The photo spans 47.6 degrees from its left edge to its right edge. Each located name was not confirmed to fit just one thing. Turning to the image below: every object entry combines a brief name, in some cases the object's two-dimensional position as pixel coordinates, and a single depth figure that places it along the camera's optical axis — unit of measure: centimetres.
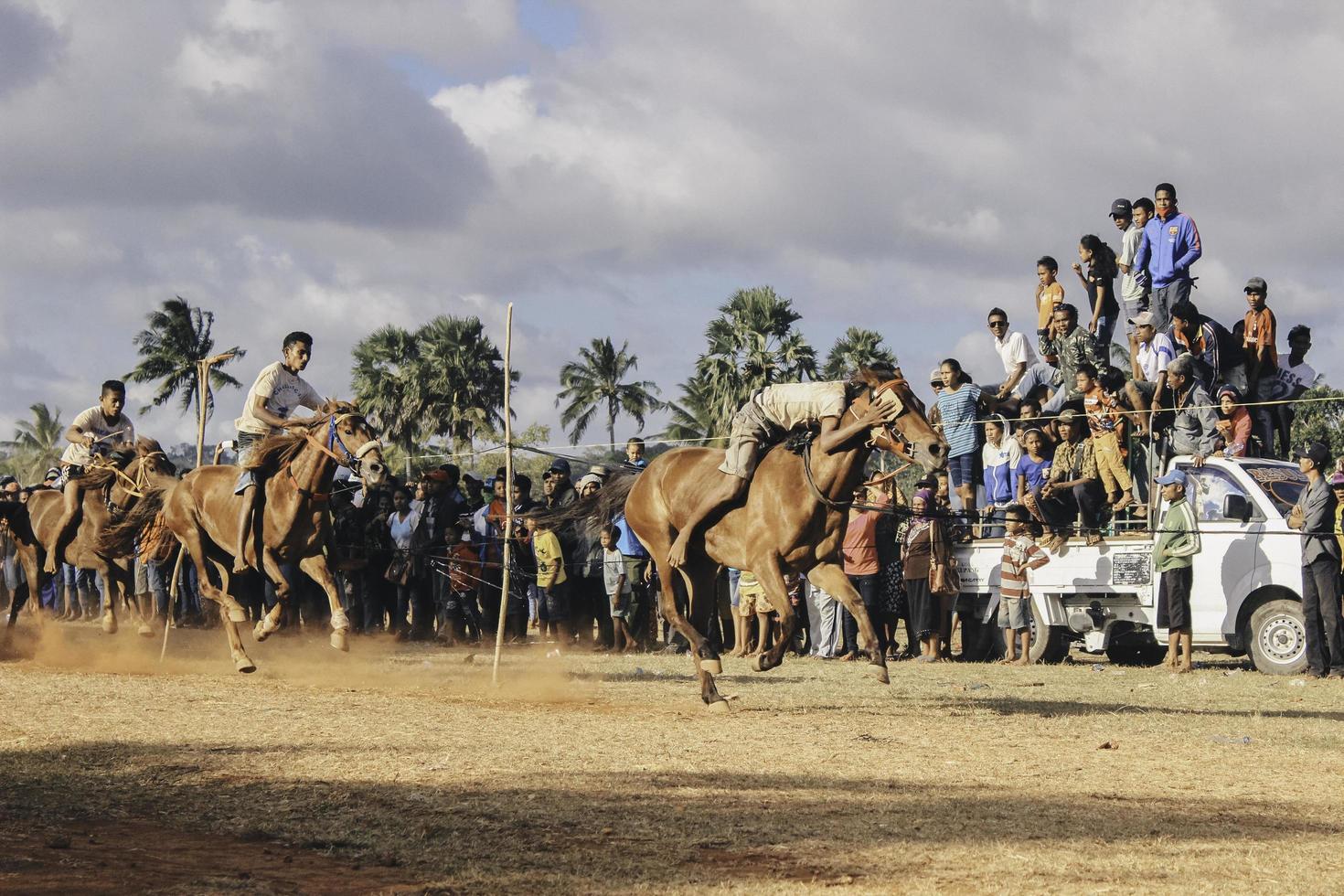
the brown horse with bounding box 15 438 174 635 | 1812
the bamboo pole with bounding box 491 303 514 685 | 1396
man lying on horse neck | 1226
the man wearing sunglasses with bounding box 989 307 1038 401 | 1870
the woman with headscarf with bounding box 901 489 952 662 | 1850
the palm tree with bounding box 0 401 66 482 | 9256
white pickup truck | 1598
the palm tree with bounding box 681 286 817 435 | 5547
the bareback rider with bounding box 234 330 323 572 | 1518
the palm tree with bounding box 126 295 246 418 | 7269
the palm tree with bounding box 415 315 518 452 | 6431
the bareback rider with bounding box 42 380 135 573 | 1891
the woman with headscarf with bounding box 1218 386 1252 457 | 1686
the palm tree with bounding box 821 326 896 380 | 5641
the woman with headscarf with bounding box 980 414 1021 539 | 1778
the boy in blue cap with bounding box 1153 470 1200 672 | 1625
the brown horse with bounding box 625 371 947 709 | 1170
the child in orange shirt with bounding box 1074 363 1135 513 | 1684
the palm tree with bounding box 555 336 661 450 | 7500
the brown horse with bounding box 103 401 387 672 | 1426
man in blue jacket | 1780
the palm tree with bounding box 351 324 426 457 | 6400
